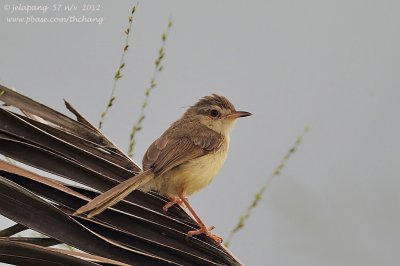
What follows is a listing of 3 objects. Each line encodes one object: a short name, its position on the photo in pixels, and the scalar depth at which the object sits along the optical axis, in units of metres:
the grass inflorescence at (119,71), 7.06
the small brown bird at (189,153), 7.86
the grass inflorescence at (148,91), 7.14
